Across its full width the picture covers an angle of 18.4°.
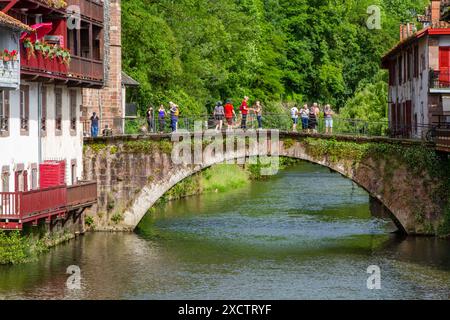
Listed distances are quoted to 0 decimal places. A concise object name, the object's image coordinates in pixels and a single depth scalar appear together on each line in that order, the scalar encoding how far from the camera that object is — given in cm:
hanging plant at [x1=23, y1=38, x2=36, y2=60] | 5662
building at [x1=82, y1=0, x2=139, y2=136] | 7938
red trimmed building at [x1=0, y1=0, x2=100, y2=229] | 5560
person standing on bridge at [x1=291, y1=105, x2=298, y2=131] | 6931
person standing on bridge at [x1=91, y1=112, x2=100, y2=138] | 7050
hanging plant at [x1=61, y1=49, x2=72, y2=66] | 6103
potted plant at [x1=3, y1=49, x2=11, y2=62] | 5378
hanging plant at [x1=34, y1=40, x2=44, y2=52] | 5766
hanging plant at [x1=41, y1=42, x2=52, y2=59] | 5859
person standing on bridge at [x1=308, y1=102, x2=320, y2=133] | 6931
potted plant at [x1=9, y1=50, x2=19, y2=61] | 5447
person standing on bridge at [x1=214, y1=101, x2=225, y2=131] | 6906
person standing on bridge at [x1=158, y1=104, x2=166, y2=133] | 7088
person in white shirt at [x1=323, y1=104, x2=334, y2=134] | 6862
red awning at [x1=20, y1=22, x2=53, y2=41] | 5923
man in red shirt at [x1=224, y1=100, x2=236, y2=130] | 7081
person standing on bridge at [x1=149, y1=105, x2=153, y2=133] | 7144
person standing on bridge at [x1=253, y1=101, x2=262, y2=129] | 6894
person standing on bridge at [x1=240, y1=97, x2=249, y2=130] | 6925
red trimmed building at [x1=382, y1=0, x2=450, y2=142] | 6944
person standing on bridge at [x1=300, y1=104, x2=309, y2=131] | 6981
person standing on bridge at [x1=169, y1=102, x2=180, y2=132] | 6962
